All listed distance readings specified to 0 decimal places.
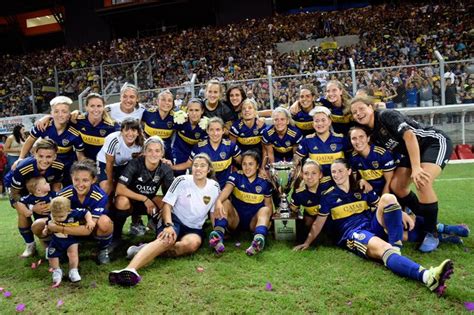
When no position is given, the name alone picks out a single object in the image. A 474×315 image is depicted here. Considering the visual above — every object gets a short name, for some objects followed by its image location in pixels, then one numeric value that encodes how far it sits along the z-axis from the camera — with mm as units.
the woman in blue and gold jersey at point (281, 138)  4902
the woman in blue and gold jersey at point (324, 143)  4430
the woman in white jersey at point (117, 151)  4414
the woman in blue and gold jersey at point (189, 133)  5091
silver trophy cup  4391
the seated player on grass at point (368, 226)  3070
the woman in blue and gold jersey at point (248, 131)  5145
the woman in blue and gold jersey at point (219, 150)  4711
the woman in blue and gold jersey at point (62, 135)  4508
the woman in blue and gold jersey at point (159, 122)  5238
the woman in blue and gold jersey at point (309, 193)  4121
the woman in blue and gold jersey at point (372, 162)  4102
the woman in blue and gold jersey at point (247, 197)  4422
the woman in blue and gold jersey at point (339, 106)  4816
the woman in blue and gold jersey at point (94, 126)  4648
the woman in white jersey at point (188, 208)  3900
